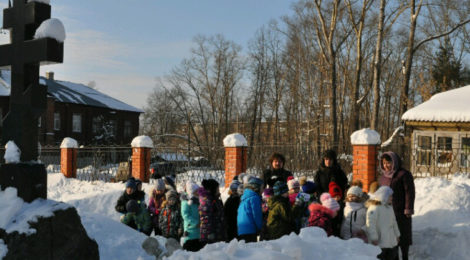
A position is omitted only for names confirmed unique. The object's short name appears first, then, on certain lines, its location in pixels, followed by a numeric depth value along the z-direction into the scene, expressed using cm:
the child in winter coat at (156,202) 748
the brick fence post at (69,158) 1455
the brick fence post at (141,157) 1234
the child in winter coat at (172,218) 680
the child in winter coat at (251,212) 611
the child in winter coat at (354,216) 603
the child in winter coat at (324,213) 588
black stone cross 437
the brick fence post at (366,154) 922
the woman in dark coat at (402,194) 664
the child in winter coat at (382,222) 589
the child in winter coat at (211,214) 624
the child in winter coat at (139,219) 727
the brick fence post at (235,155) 1059
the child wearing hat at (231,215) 676
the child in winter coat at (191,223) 644
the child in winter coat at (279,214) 582
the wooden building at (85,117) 3434
